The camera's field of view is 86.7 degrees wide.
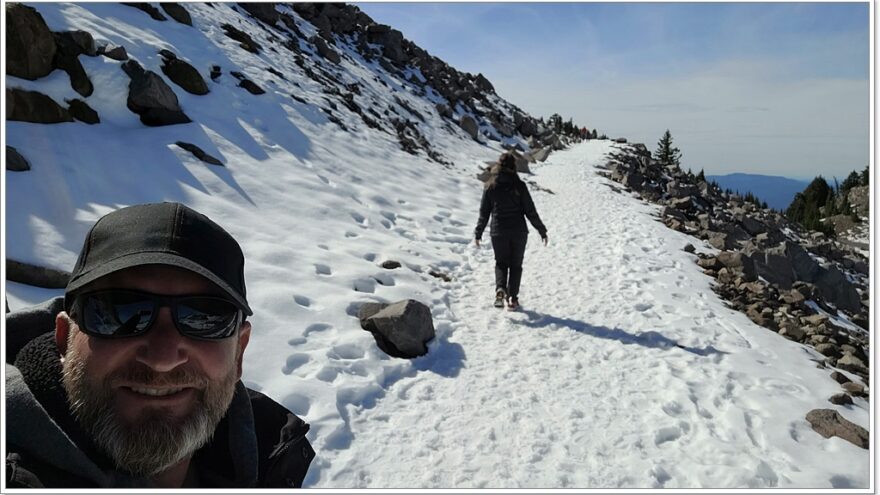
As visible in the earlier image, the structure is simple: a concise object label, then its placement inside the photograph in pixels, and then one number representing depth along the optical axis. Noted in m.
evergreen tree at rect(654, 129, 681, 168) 55.69
